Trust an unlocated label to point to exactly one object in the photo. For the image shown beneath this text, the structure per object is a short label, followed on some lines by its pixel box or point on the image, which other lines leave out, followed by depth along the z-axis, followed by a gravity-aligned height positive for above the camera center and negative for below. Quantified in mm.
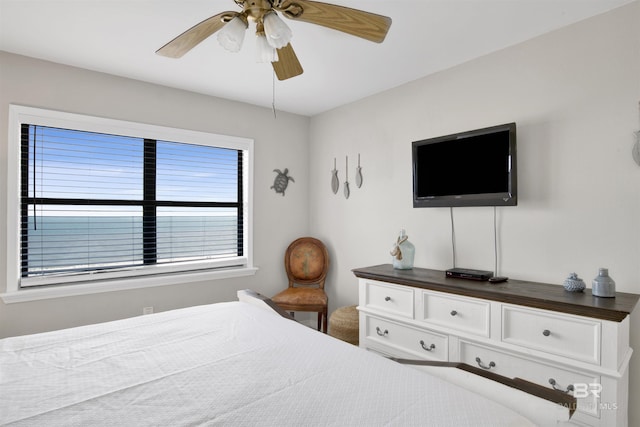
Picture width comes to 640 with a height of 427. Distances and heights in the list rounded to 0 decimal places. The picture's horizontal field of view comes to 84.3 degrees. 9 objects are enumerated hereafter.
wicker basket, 2973 -948
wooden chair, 3811 -557
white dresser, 1678 -670
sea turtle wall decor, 3914 +370
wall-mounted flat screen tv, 2285 +326
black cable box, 2316 -399
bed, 1048 -596
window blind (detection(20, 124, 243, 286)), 2676 +99
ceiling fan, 1504 +856
